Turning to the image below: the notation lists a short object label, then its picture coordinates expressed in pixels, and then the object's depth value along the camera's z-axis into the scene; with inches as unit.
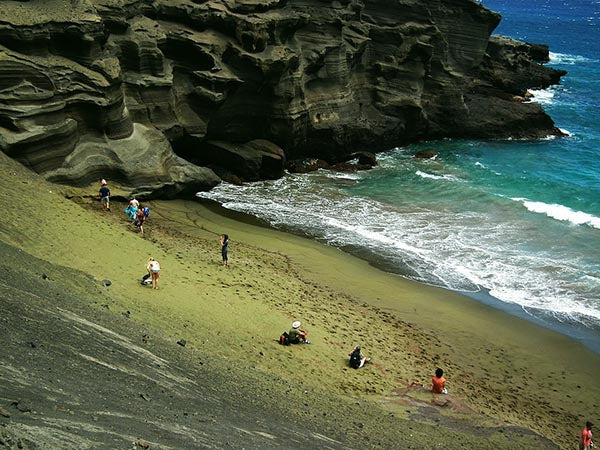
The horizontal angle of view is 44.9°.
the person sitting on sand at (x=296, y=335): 857.5
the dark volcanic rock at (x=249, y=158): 1628.9
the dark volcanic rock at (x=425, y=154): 2010.2
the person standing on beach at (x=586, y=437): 768.3
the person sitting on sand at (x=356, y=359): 850.1
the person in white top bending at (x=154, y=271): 882.1
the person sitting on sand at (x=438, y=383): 824.9
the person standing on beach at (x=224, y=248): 1055.6
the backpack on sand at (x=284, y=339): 853.2
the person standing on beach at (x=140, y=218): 1148.0
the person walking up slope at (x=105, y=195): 1211.2
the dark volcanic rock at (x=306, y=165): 1752.0
